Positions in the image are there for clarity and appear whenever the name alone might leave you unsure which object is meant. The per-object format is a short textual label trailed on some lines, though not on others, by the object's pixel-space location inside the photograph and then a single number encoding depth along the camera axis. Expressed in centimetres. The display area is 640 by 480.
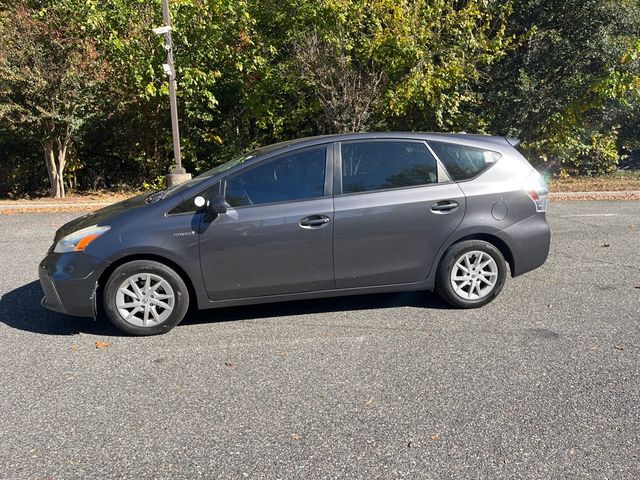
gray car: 450
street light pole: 1225
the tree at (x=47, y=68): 1274
